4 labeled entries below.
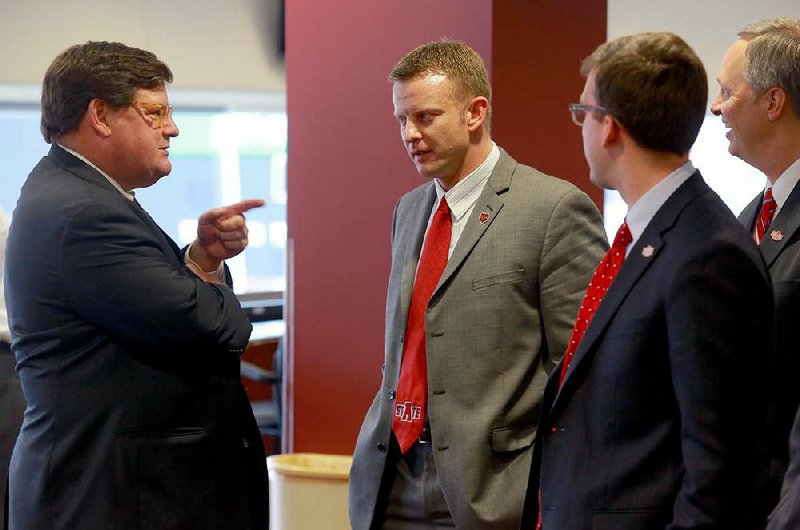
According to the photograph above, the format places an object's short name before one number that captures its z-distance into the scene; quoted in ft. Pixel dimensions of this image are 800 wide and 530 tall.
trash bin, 23.54
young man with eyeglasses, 10.19
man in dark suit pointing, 15.20
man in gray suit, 15.01
